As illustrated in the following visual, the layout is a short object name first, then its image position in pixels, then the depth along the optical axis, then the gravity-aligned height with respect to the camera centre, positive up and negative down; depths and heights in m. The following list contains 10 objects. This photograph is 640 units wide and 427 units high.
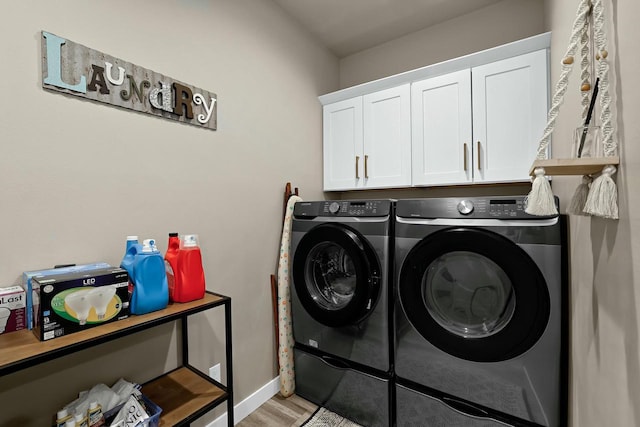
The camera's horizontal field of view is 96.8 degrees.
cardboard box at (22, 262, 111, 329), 0.96 -0.25
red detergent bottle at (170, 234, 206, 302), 1.23 -0.27
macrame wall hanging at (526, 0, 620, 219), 0.69 +0.15
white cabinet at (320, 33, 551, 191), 1.69 +0.59
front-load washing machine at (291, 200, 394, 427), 1.64 -0.61
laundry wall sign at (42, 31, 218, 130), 1.09 +0.58
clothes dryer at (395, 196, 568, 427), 1.24 -0.52
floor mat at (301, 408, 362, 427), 1.75 -1.33
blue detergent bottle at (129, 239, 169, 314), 1.09 -0.28
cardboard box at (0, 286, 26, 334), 0.93 -0.32
